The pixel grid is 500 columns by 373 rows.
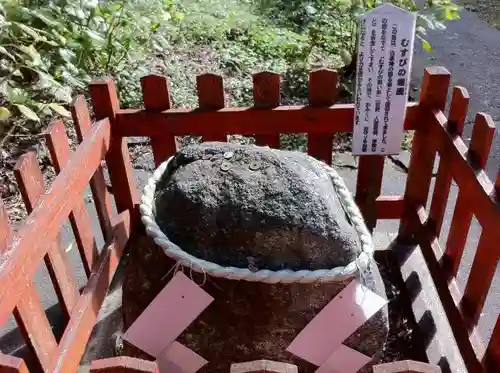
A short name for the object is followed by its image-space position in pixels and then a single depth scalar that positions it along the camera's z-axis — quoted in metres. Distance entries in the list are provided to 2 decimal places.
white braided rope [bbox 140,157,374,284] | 1.49
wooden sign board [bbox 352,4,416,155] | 1.97
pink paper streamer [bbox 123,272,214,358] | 1.56
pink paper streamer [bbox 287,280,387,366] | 1.59
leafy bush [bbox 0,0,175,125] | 2.95
